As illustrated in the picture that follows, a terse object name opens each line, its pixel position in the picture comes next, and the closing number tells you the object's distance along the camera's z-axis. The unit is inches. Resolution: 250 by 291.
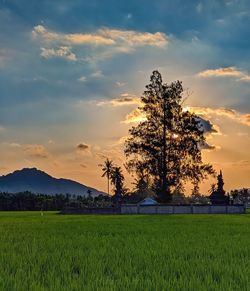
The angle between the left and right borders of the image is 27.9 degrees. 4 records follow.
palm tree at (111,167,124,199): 3729.3
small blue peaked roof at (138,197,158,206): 2888.8
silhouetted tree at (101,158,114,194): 5664.4
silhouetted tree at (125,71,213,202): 2265.0
